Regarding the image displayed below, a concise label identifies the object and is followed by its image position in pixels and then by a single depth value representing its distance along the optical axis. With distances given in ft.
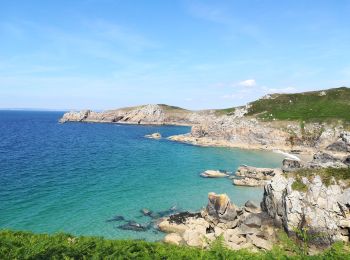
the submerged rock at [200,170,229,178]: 213.87
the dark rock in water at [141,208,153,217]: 140.11
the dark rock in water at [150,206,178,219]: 139.64
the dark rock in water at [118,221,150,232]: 124.26
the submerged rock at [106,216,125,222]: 130.79
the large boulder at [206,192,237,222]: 132.46
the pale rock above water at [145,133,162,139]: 433.48
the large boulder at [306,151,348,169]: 143.74
